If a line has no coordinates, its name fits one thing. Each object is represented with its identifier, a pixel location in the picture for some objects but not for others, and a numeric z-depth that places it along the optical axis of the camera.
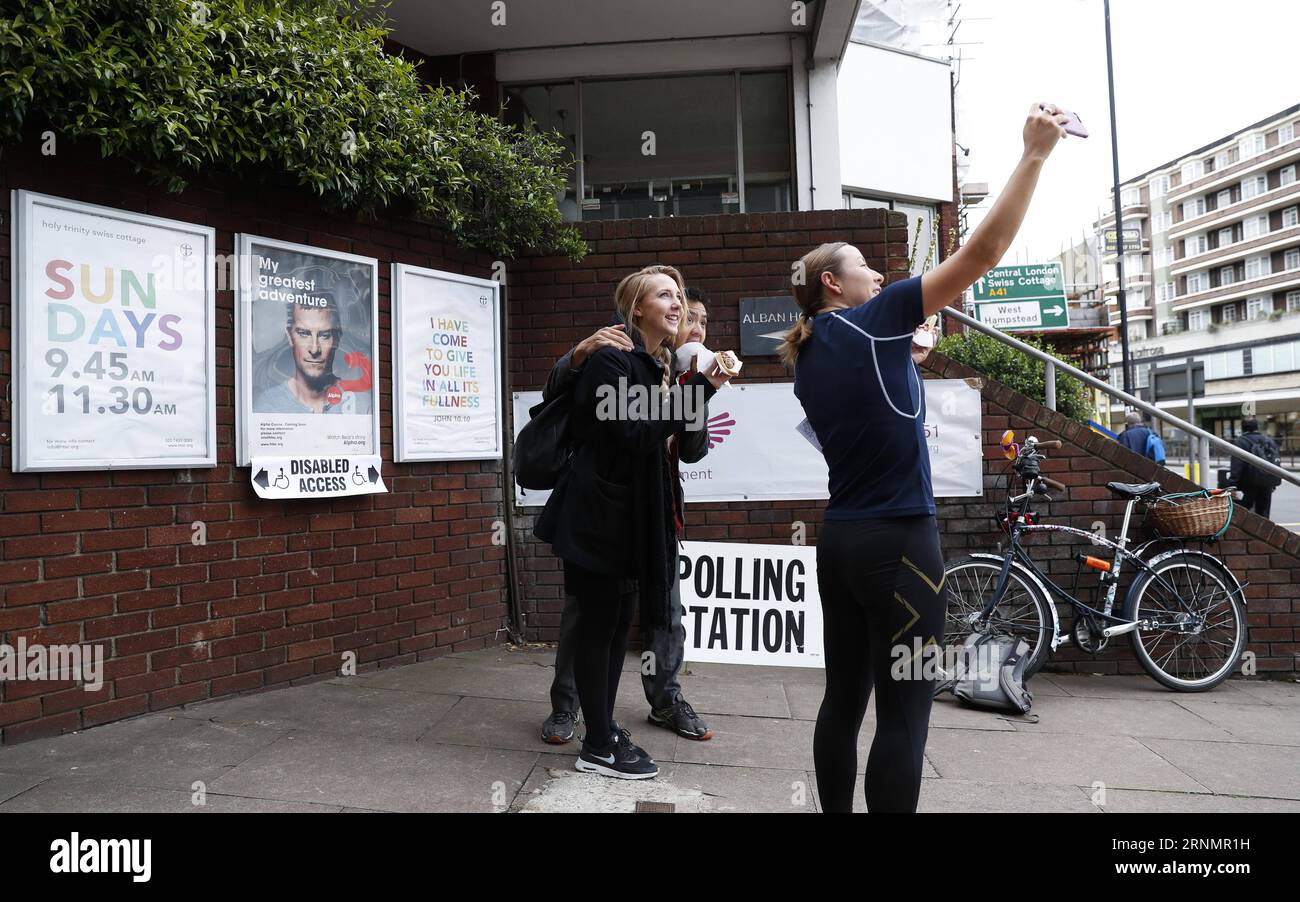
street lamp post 19.78
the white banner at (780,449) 6.09
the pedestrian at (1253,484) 10.97
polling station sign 5.48
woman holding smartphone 2.36
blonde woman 3.35
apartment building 61.00
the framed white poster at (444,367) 5.66
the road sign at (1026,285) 19.56
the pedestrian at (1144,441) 10.45
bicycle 5.52
